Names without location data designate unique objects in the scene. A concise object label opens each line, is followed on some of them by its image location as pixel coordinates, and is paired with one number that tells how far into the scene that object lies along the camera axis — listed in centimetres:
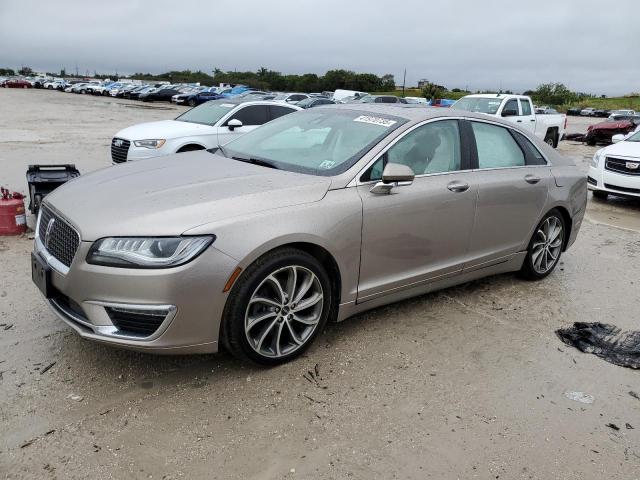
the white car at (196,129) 880
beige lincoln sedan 288
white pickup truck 1525
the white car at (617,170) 905
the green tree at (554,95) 8469
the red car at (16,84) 6488
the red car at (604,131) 2130
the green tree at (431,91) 6469
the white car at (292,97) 2931
